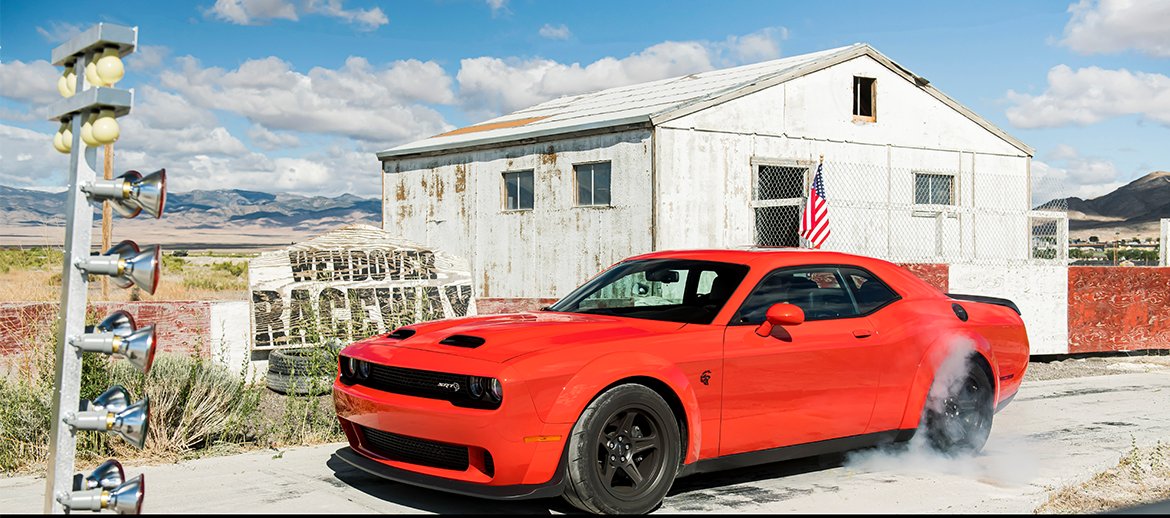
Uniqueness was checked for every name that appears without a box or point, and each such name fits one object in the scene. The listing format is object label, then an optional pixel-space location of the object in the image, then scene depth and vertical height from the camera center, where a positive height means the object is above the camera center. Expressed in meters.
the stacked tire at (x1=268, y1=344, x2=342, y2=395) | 7.60 -0.80
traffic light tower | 3.49 +0.02
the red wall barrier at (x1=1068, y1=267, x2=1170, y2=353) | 13.34 -0.09
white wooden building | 14.87 +2.21
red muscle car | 4.56 -0.49
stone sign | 10.12 +0.00
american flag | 13.27 +1.06
